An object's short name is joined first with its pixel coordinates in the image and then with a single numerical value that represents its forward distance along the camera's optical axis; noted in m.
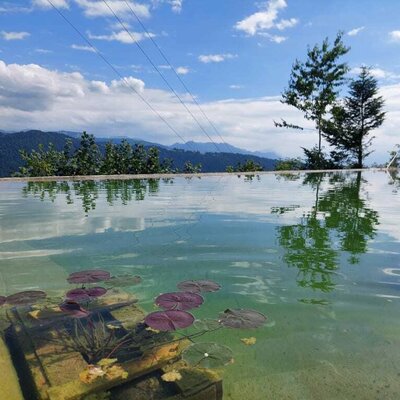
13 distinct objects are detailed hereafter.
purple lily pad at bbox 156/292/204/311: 2.27
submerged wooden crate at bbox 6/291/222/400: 1.44
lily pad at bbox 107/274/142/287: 2.76
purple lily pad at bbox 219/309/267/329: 2.13
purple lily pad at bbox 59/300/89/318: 2.12
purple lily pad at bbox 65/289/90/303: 2.36
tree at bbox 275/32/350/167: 20.69
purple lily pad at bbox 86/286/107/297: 2.41
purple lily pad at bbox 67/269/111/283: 2.71
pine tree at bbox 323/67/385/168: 25.70
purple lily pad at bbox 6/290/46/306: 2.33
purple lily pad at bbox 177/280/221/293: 2.64
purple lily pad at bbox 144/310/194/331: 1.93
